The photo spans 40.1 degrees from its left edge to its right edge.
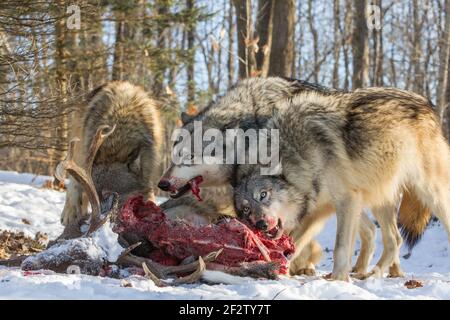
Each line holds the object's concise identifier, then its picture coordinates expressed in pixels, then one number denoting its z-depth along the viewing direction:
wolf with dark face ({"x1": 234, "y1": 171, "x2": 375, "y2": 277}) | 6.11
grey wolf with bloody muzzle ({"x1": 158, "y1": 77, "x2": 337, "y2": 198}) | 6.96
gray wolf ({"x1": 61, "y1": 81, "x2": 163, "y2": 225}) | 7.54
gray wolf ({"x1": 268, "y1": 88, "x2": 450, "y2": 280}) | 6.00
